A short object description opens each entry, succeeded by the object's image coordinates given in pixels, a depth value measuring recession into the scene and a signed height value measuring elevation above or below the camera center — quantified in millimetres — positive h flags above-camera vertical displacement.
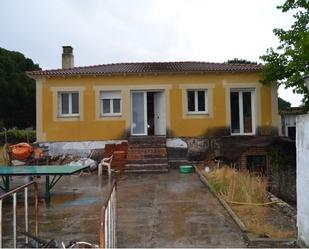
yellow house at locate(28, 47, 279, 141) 13171 +1368
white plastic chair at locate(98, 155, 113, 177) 10776 -1507
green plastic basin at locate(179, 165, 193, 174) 10992 -1759
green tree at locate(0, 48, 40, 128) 26075 +3486
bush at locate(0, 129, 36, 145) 18086 -510
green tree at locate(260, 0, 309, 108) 10609 +3001
